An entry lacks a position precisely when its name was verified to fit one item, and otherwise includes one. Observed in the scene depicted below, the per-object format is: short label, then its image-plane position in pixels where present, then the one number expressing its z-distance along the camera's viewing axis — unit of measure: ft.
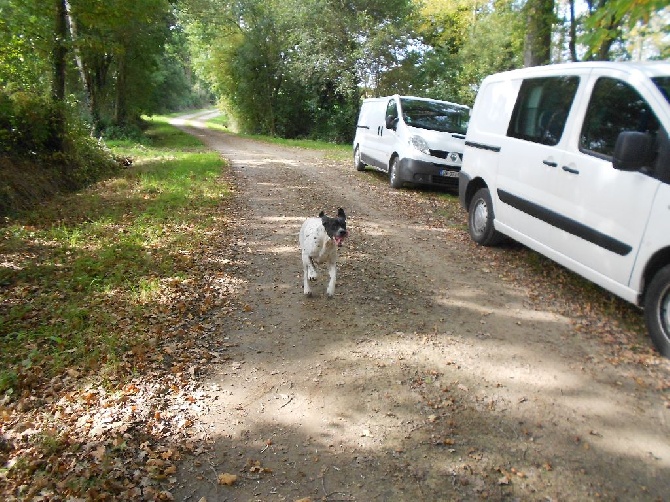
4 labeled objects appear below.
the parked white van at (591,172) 13.37
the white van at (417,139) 34.47
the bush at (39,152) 30.60
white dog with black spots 16.16
